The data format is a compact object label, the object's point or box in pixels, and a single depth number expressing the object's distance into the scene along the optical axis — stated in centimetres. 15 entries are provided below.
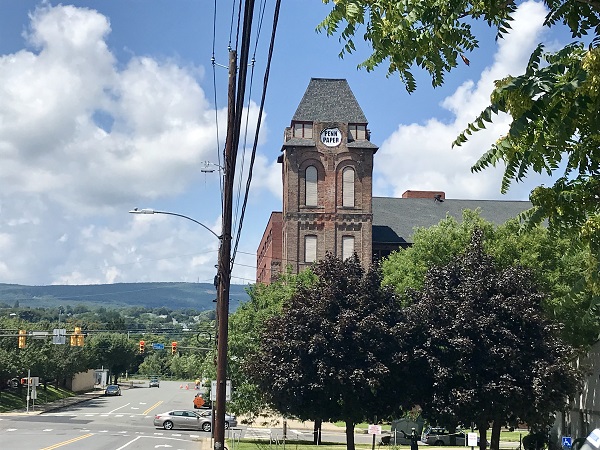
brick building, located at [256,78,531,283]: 7050
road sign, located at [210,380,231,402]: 2764
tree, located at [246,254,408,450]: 2688
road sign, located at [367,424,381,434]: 2730
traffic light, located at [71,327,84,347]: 4357
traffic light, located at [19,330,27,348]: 4418
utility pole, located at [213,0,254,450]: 1912
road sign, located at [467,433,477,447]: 2685
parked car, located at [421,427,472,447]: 4716
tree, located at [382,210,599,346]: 3328
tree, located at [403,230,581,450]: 2620
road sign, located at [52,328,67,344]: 4481
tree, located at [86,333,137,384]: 11381
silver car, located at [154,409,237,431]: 5172
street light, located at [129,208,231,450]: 2102
